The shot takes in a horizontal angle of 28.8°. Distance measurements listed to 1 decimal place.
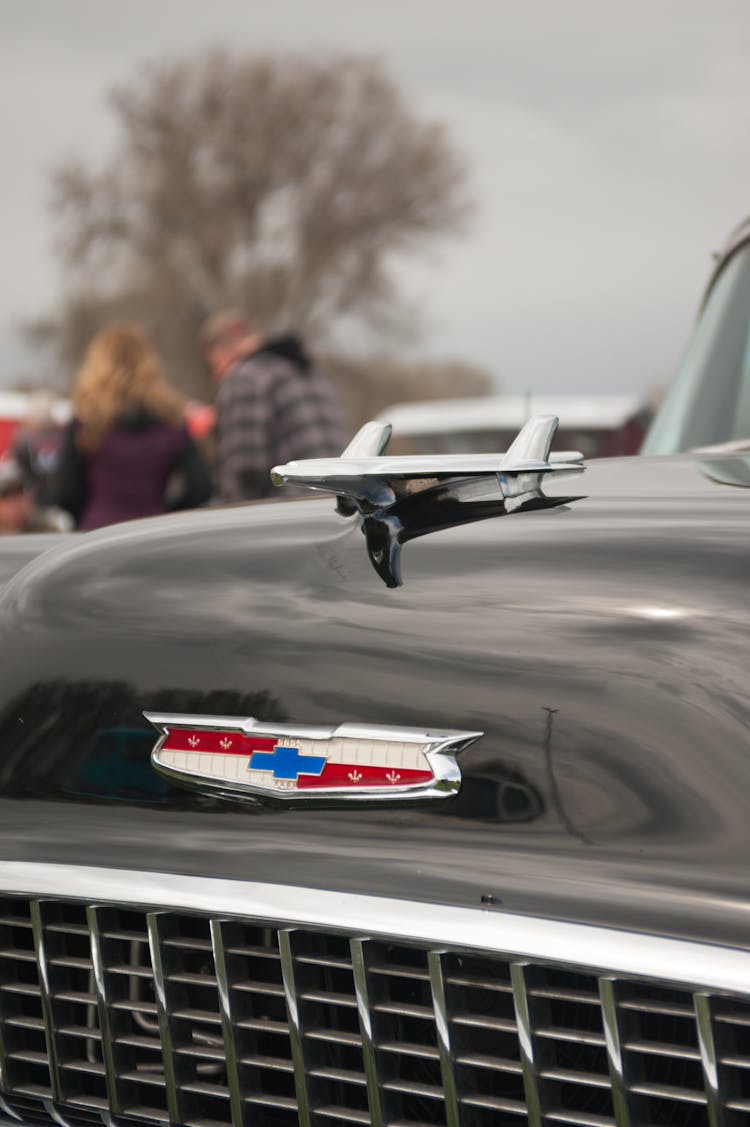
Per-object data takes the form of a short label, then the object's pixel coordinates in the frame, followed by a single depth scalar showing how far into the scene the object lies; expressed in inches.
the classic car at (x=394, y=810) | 51.5
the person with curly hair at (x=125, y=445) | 235.1
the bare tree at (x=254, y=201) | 1745.8
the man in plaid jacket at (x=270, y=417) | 235.8
